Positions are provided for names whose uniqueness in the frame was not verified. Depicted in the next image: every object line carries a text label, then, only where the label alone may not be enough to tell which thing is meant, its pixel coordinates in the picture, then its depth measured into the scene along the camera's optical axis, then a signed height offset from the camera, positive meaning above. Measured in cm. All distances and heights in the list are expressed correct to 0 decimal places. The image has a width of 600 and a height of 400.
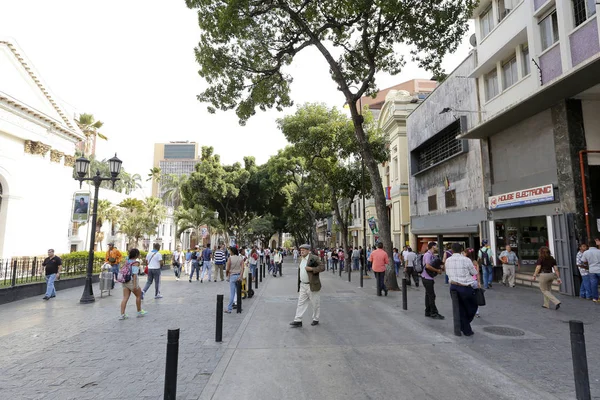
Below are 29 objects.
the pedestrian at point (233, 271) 956 -83
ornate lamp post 1151 +219
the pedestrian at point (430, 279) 838 -95
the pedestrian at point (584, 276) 1019 -111
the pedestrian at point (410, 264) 1455 -104
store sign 1244 +158
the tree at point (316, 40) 1311 +802
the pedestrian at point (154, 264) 1143 -76
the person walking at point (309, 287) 771 -103
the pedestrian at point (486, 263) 1397 -100
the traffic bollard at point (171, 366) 352 -126
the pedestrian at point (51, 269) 1209 -94
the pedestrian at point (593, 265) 977 -75
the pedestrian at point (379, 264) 1219 -85
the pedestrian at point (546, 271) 906 -84
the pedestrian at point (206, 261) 1819 -105
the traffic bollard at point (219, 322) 646 -149
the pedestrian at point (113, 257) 1288 -58
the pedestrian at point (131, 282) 852 -99
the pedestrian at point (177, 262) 1991 -122
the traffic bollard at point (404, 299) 959 -163
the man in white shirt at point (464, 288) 671 -94
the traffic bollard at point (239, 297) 938 -152
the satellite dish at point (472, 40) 1895 +1061
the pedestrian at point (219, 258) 1586 -80
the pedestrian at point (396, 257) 1989 -102
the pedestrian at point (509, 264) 1417 -104
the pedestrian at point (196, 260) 1878 -104
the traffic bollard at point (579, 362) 382 -135
